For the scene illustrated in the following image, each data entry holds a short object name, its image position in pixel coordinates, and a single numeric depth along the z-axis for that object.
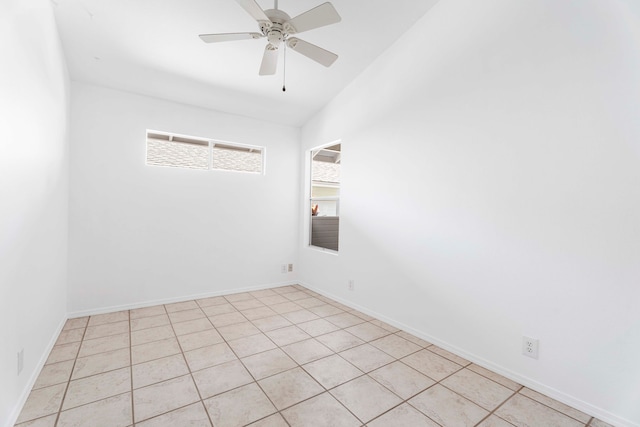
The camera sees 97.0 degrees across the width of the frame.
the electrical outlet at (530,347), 2.05
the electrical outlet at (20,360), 1.78
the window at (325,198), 4.27
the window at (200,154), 3.75
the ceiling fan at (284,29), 1.82
